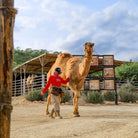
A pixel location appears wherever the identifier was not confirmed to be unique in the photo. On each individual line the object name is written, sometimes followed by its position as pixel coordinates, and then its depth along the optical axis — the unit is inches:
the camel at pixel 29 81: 711.6
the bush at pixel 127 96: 598.5
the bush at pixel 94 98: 547.6
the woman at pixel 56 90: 273.9
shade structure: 601.6
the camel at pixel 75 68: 284.9
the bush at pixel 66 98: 540.4
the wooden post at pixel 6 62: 102.9
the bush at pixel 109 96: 618.5
